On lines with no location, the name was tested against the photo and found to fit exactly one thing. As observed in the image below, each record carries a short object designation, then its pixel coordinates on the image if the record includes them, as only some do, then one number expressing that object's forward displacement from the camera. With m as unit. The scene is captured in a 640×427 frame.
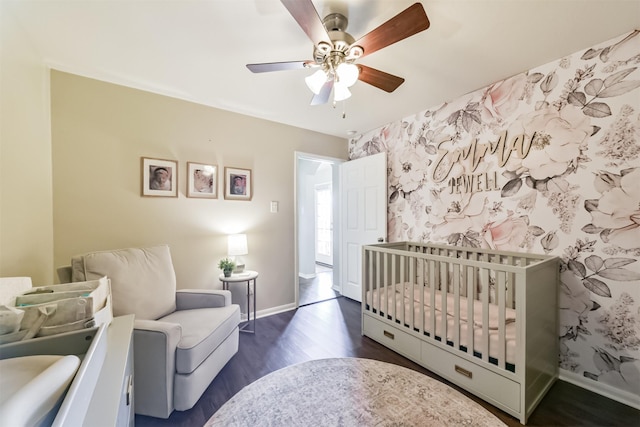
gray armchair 1.41
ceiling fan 1.14
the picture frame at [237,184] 2.69
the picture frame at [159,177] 2.26
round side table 2.40
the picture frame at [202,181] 2.47
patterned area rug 1.11
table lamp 2.55
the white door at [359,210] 3.12
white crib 1.48
